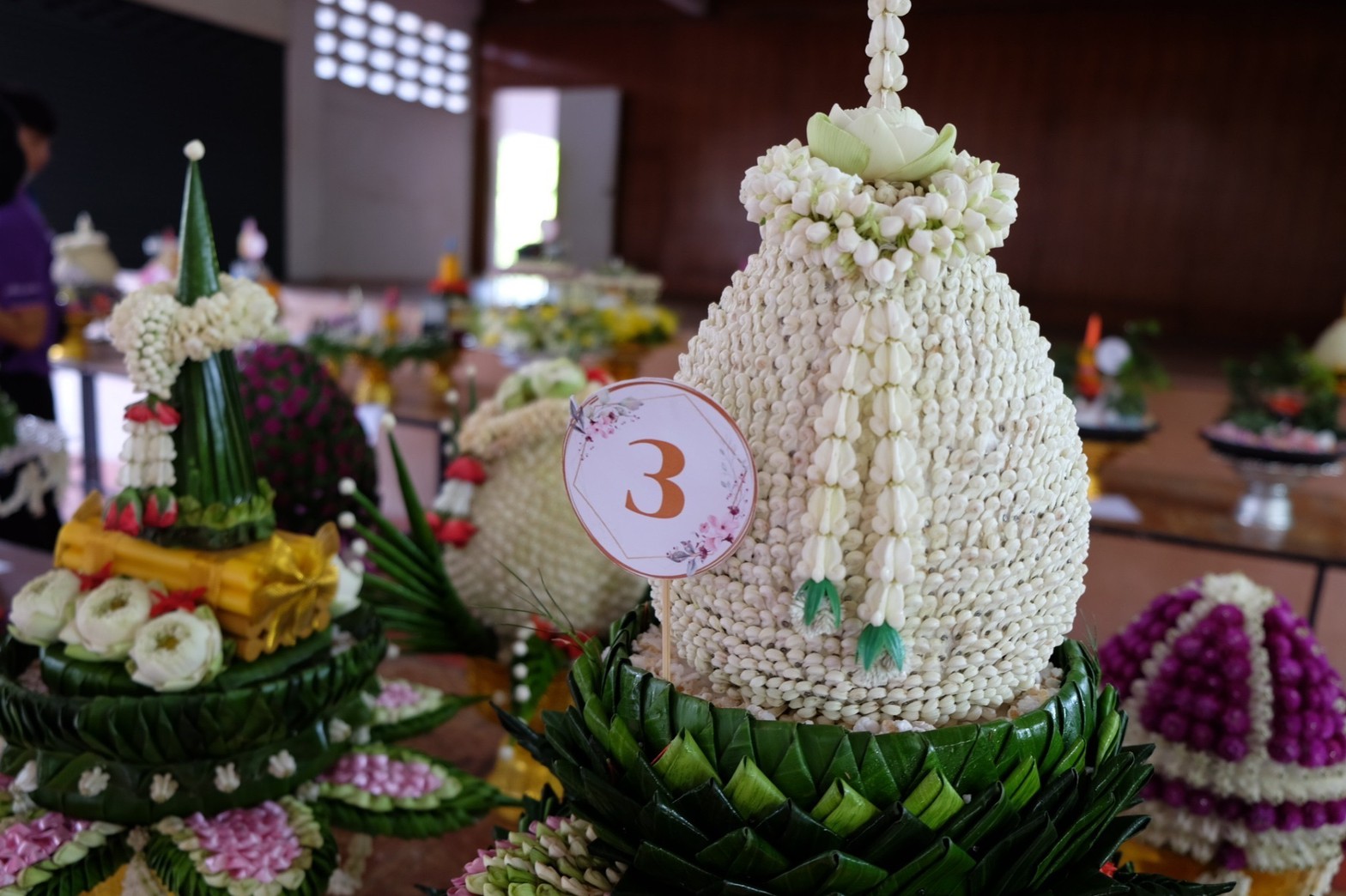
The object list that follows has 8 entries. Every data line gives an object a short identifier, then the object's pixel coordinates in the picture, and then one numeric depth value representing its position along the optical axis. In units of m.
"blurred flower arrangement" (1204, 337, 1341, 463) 2.14
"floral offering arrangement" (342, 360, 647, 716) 0.96
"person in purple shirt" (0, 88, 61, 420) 1.99
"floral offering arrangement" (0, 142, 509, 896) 0.71
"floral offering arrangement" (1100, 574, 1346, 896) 0.81
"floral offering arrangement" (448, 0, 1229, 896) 0.48
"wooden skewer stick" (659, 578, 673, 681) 0.53
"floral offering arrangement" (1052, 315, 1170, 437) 2.45
